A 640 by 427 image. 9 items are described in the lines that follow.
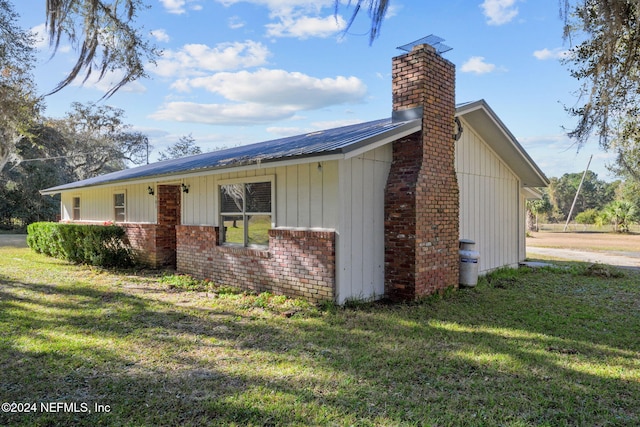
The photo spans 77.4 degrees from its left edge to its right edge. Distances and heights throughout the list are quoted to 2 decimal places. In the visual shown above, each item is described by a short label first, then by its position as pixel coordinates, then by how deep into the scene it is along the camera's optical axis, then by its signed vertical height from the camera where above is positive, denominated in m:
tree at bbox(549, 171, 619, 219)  59.69 +3.18
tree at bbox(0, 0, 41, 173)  7.94 +3.15
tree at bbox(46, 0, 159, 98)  3.97 +2.04
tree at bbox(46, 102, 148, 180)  31.03 +6.58
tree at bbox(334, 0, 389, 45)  2.87 +1.46
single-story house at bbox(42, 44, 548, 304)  6.45 +0.25
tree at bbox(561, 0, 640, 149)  2.93 +1.39
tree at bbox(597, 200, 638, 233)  31.81 +0.05
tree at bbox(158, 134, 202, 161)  45.53 +7.91
